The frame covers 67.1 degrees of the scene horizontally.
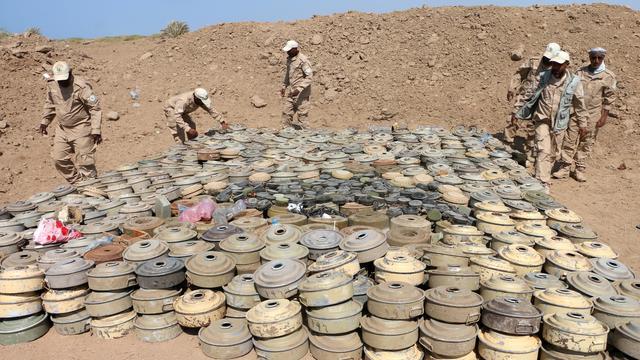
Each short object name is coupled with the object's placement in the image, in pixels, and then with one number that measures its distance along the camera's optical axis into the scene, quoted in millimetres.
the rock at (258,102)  15802
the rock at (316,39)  18219
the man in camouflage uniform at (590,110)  9047
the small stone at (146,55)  19242
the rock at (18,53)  16172
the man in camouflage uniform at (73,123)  8094
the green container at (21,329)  4594
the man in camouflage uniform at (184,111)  10133
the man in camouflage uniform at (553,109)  7819
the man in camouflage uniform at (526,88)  9266
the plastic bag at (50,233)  5430
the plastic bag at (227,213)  5980
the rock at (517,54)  14849
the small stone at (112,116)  14591
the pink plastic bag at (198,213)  6152
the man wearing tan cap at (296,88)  11719
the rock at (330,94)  15998
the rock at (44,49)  17000
